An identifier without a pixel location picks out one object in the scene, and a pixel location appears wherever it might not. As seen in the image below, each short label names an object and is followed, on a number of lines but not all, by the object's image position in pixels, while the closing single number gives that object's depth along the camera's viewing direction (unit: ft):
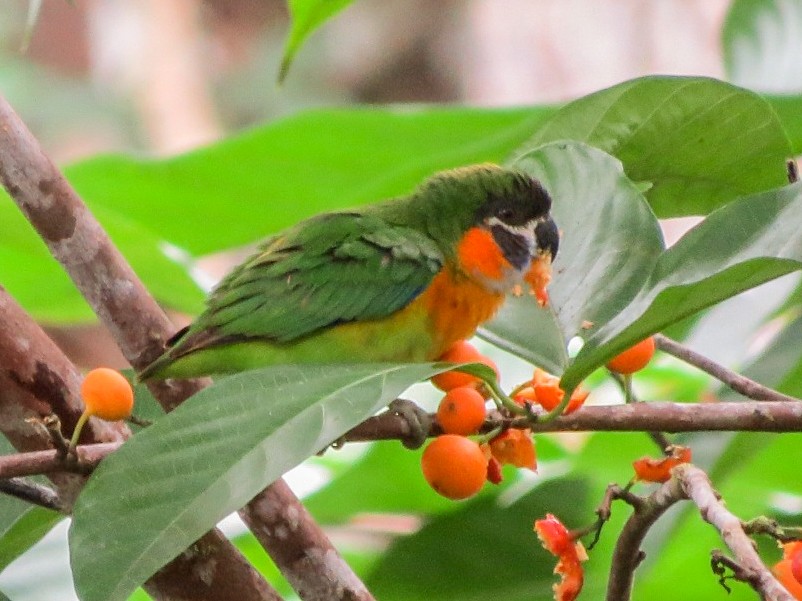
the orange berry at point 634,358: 12.78
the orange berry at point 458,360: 12.86
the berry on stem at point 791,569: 12.55
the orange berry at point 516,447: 12.77
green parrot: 13.18
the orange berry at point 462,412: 12.72
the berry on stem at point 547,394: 12.70
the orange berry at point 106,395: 12.60
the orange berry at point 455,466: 12.68
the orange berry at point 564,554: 12.63
